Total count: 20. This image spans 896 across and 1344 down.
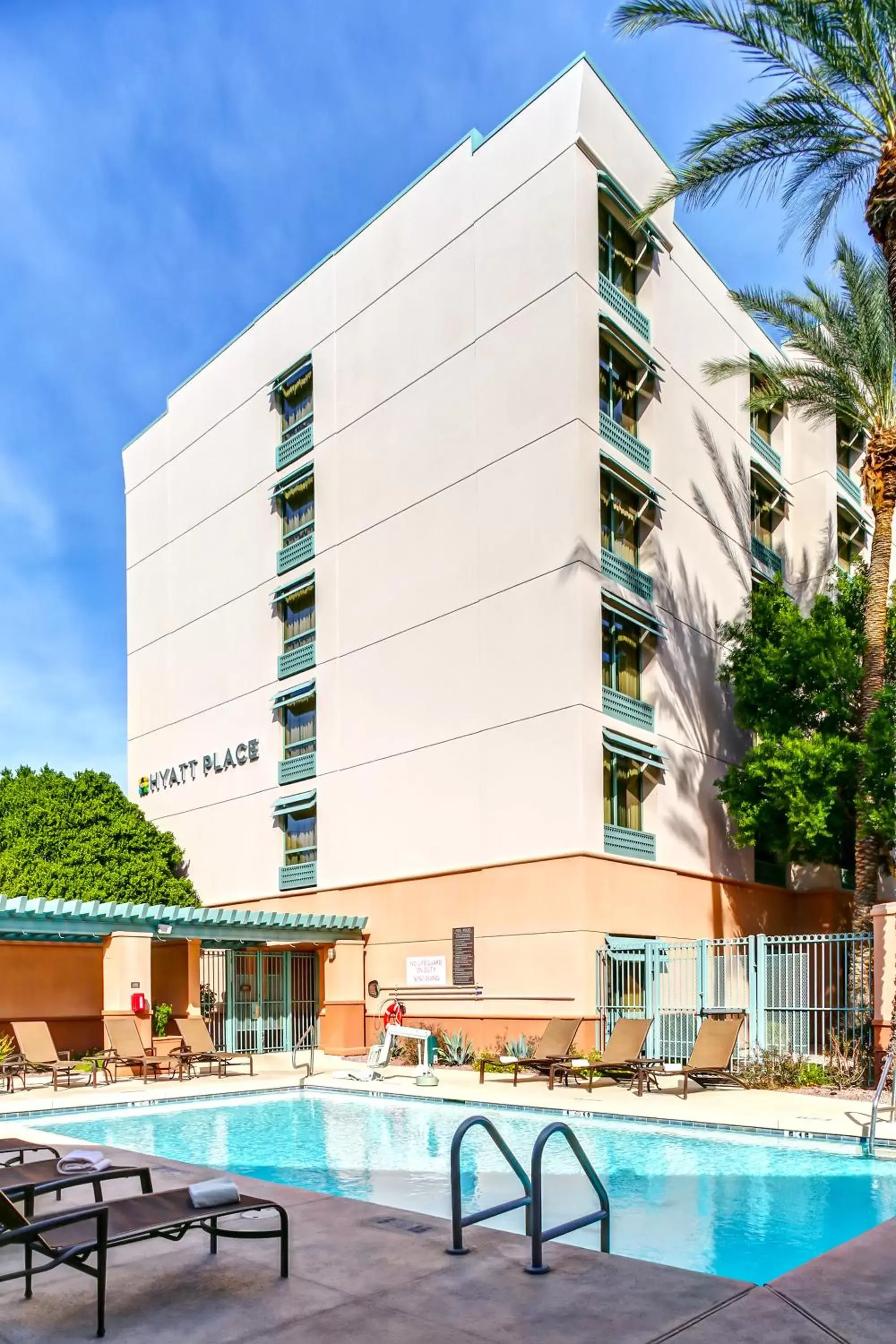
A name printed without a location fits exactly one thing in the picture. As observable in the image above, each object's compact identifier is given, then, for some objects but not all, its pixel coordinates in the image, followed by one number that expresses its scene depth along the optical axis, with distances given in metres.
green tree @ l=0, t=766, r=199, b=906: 30.31
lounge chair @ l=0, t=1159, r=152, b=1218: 6.60
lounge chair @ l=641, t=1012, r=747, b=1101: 16.91
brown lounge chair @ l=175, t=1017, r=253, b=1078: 20.44
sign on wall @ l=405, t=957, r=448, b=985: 24.70
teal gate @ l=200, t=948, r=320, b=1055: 26.39
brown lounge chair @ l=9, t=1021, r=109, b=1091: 19.55
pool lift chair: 19.25
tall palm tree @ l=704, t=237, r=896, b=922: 23.12
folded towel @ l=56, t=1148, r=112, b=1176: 7.84
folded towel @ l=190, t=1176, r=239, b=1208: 6.43
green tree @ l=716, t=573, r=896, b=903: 23.48
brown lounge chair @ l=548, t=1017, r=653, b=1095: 18.00
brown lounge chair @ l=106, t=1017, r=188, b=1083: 19.98
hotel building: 23.48
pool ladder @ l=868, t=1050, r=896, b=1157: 12.04
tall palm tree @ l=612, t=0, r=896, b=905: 15.77
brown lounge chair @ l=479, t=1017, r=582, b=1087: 19.31
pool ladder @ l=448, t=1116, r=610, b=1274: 6.39
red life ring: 22.50
